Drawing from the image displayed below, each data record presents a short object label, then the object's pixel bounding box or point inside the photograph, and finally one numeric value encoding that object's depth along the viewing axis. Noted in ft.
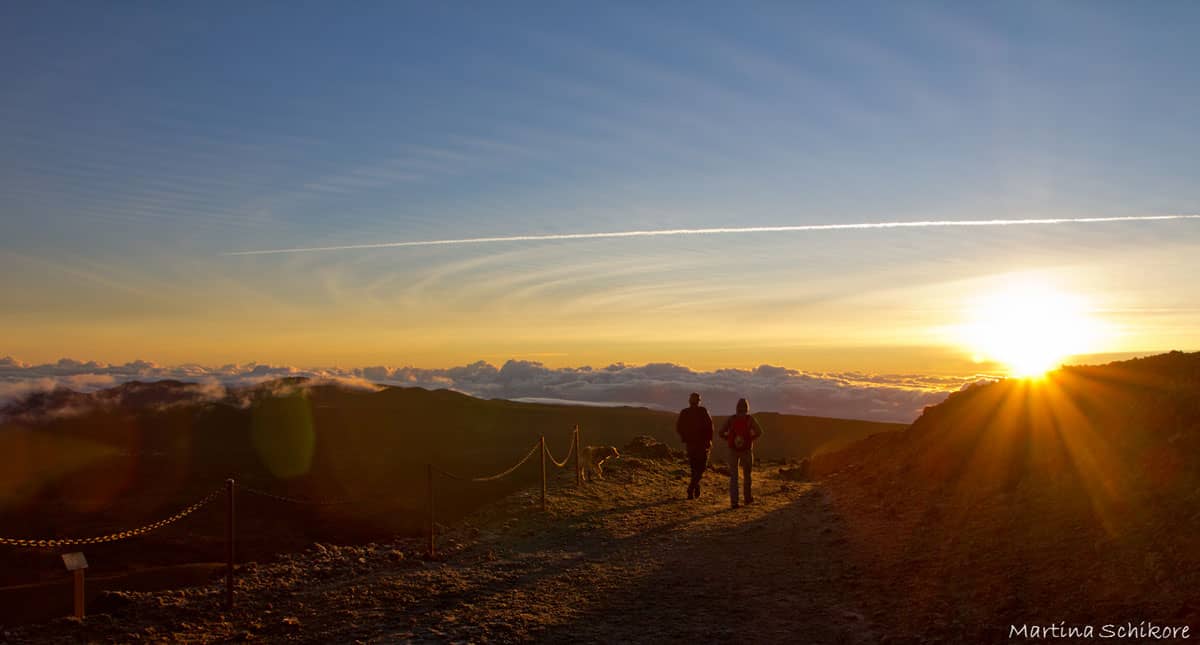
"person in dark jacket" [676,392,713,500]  51.26
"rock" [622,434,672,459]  77.30
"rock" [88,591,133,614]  28.99
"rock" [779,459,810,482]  69.41
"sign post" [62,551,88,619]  27.48
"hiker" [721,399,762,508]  48.57
